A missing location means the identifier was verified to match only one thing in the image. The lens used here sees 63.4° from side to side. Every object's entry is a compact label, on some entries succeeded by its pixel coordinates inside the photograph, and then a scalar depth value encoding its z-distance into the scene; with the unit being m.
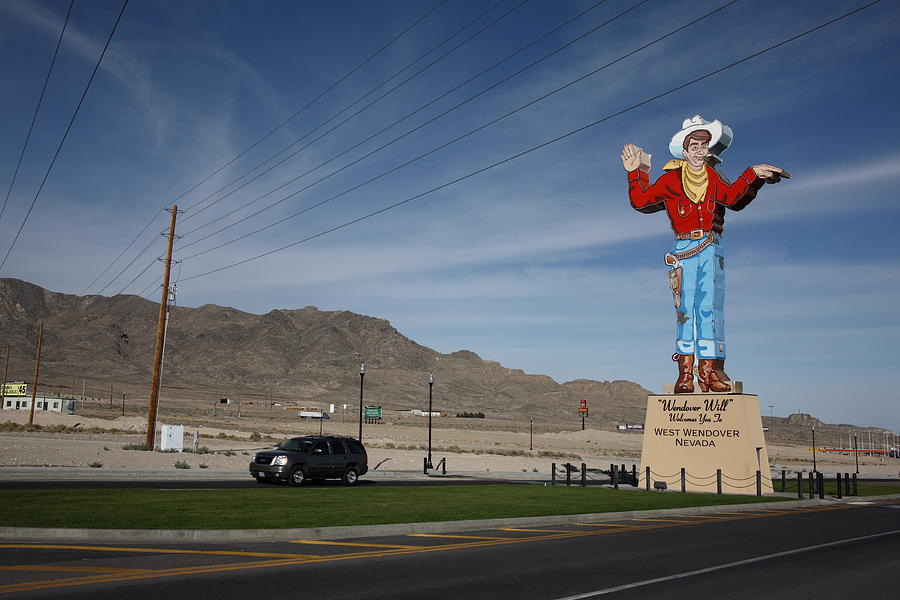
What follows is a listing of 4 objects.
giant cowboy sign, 30.03
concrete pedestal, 28.80
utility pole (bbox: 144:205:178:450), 36.06
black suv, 25.02
